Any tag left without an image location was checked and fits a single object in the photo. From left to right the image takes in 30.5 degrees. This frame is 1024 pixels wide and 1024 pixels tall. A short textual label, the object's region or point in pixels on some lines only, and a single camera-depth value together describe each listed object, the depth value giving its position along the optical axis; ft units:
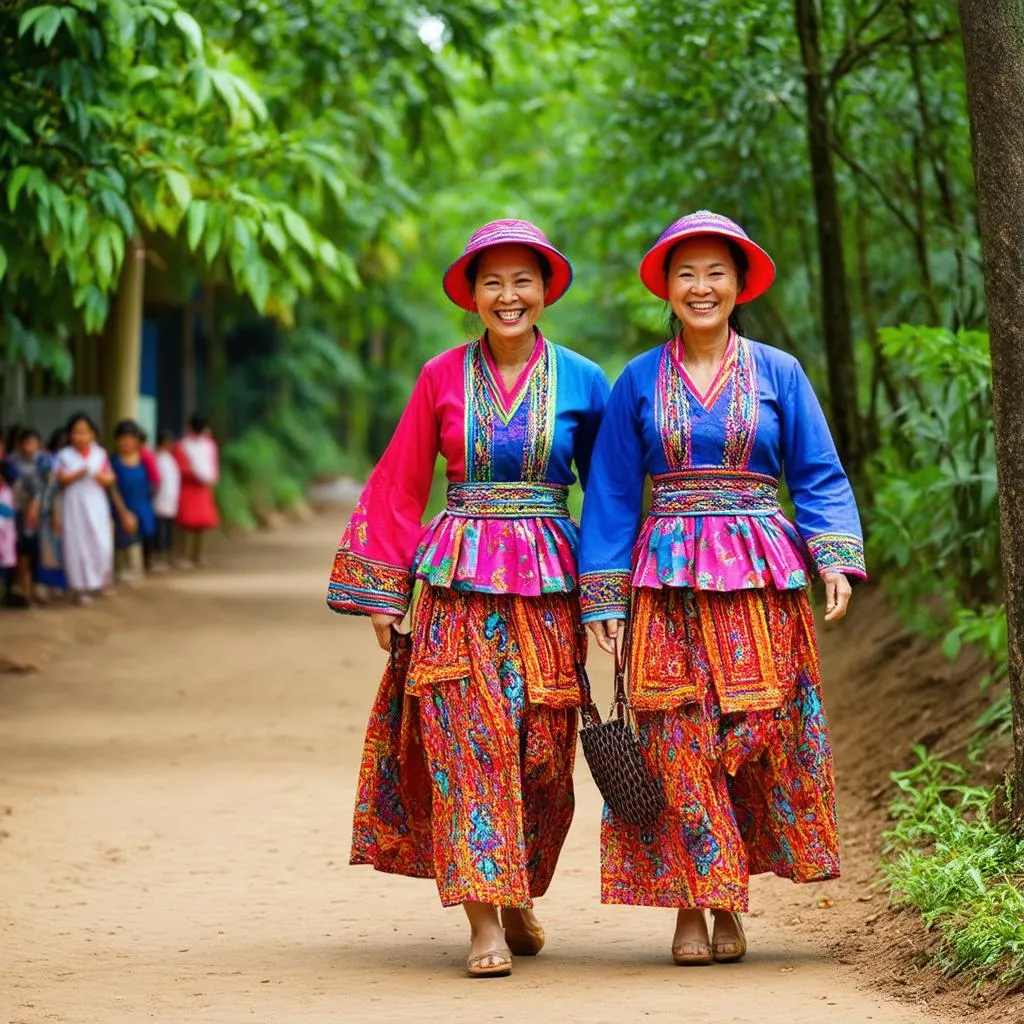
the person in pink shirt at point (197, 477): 68.64
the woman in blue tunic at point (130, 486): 57.98
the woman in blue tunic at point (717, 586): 17.43
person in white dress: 52.01
